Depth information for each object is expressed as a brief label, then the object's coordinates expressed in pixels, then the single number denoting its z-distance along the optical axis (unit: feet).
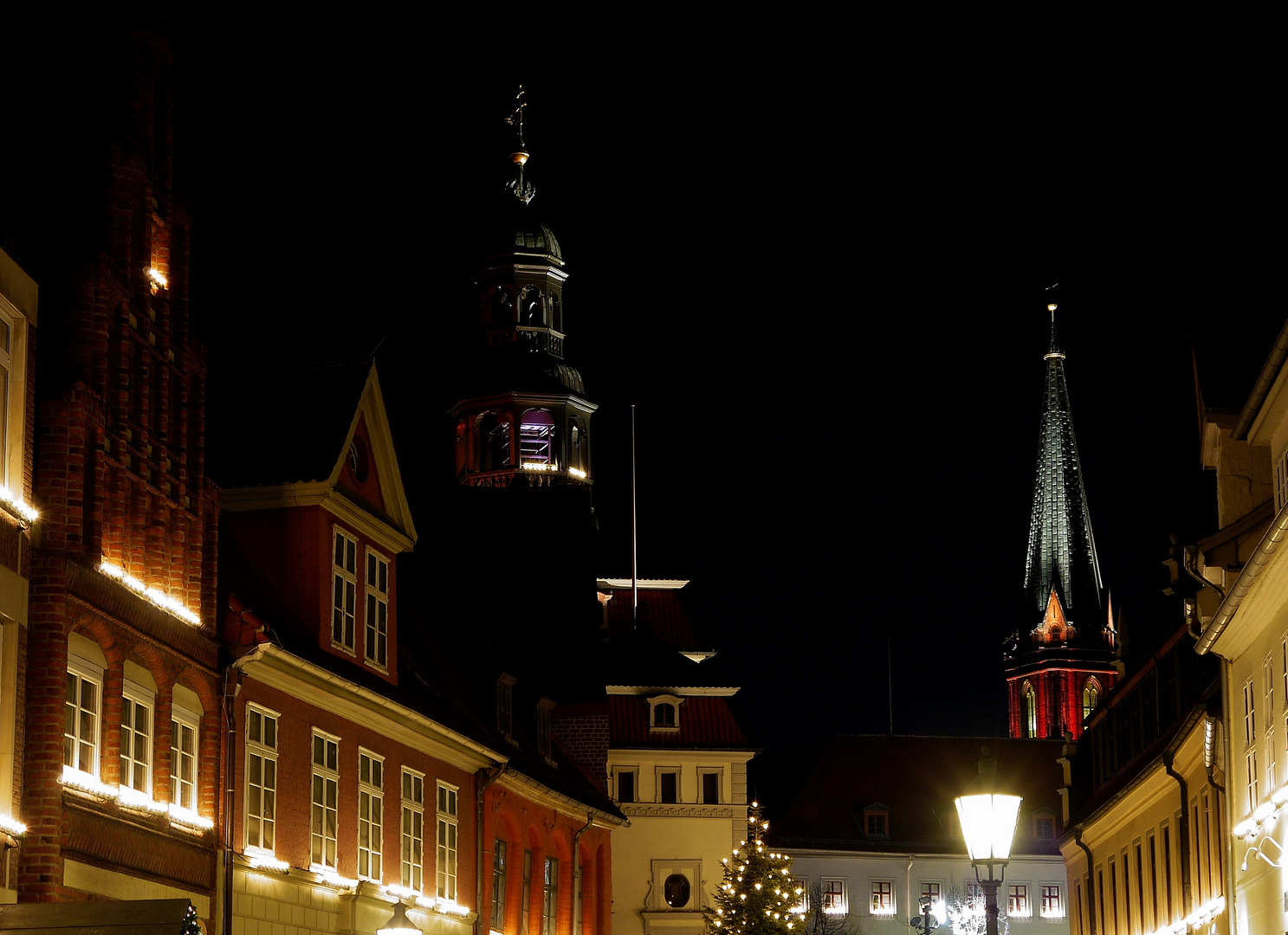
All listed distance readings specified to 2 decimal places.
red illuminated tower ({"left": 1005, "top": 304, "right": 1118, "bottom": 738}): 485.56
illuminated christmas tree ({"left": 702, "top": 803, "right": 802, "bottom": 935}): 188.85
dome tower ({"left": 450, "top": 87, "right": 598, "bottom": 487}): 277.44
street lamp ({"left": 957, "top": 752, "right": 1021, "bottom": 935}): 64.18
